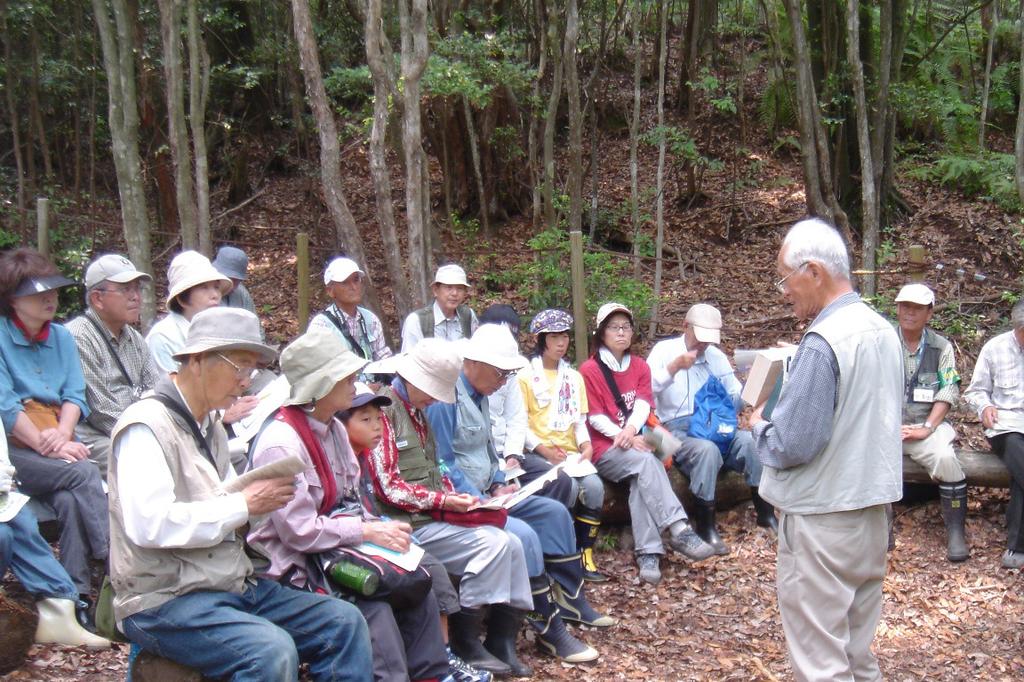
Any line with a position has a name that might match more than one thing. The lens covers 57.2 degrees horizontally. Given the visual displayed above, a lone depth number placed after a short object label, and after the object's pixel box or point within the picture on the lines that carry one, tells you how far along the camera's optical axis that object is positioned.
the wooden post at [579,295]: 7.63
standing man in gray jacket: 3.32
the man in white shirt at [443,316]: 6.66
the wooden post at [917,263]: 7.50
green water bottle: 3.64
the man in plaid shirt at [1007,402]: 6.19
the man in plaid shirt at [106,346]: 4.88
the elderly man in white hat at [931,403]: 6.30
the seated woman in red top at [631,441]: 5.98
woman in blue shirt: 4.48
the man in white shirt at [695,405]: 6.26
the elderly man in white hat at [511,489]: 4.83
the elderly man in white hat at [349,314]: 6.24
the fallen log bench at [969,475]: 6.49
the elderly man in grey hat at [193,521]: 2.93
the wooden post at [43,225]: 8.02
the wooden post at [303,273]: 8.10
